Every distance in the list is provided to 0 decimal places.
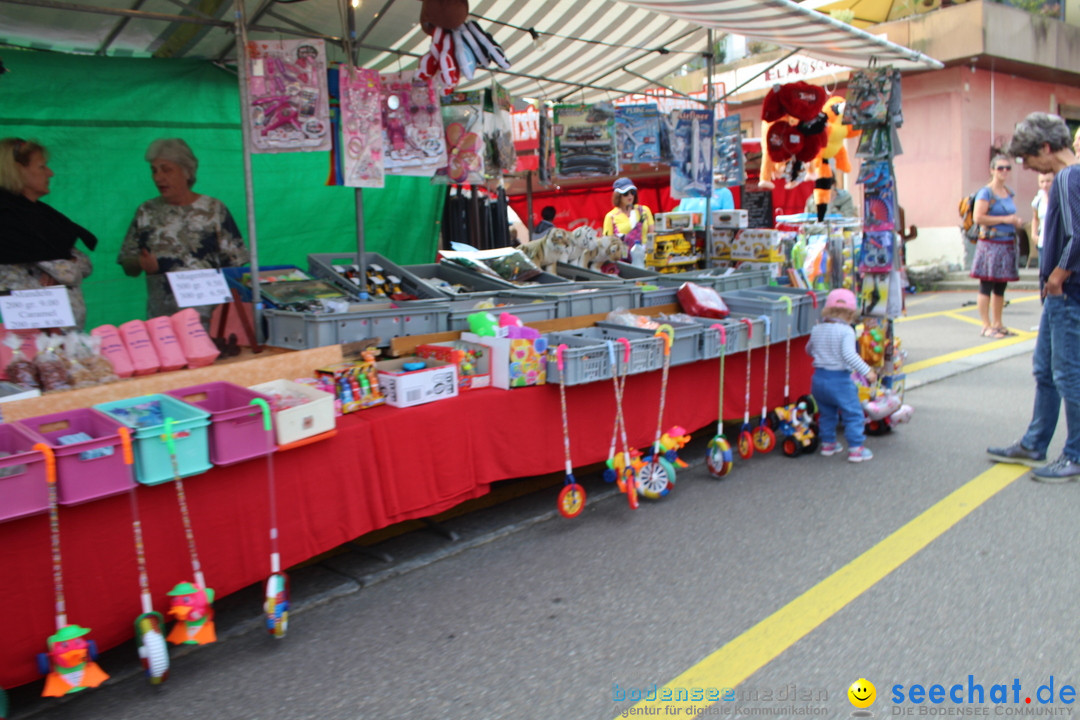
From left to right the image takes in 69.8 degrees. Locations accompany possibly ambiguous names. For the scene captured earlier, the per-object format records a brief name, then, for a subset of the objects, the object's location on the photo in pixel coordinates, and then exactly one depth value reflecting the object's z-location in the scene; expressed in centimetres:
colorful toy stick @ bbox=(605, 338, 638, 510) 445
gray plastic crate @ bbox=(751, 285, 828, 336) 589
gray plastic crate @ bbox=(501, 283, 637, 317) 520
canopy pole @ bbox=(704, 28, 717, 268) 688
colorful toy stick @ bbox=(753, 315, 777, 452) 557
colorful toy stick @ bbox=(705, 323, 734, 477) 503
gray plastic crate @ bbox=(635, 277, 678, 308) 571
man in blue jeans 454
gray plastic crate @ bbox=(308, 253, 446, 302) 501
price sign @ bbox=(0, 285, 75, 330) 343
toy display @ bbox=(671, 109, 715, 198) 674
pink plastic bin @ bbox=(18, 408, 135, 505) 266
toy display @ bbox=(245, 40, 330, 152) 423
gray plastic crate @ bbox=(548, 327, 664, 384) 432
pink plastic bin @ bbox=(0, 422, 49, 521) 251
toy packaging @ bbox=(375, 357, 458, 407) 382
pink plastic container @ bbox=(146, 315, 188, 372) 371
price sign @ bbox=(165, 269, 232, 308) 397
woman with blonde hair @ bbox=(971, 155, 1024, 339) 909
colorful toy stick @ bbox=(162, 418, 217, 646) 289
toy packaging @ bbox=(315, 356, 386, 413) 379
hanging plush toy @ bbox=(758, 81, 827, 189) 698
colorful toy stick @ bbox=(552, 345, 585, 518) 428
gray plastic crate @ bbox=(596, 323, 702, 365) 483
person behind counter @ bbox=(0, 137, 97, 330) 400
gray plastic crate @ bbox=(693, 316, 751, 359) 500
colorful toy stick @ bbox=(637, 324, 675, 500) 460
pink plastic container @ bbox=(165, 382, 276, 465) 303
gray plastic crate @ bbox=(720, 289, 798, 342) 555
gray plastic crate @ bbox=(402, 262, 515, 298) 552
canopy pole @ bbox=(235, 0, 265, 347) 411
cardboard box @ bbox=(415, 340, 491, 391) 414
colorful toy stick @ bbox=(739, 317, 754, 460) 543
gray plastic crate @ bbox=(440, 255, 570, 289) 597
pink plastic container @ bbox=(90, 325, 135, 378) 360
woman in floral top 488
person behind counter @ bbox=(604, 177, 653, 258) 838
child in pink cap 524
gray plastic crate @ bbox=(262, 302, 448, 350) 409
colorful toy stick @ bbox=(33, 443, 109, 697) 260
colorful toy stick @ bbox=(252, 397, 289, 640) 313
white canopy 524
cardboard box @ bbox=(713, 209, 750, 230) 720
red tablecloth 266
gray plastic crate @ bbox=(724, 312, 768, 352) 532
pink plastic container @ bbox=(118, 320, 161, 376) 365
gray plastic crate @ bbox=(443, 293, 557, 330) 475
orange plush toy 800
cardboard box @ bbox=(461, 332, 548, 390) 414
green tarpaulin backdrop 534
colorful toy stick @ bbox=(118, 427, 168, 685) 280
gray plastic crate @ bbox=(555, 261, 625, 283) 620
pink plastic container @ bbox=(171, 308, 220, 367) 381
